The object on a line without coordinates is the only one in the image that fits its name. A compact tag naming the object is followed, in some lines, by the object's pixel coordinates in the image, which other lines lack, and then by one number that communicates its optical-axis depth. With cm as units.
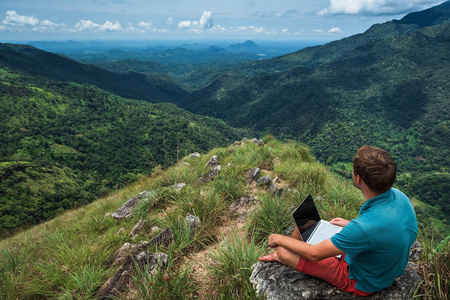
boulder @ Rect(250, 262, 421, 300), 225
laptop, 276
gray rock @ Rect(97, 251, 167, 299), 282
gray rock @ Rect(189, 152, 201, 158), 1143
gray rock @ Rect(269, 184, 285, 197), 531
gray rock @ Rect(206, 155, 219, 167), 825
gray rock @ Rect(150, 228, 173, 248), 366
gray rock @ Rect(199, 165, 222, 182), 684
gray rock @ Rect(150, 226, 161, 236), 422
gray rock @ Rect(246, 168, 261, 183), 644
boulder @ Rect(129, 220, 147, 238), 441
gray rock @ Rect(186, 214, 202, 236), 394
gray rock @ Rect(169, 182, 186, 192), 576
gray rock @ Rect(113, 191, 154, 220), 552
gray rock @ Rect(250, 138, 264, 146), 1181
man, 188
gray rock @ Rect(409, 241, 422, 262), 287
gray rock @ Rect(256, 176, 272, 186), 618
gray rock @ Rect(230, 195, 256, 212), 495
